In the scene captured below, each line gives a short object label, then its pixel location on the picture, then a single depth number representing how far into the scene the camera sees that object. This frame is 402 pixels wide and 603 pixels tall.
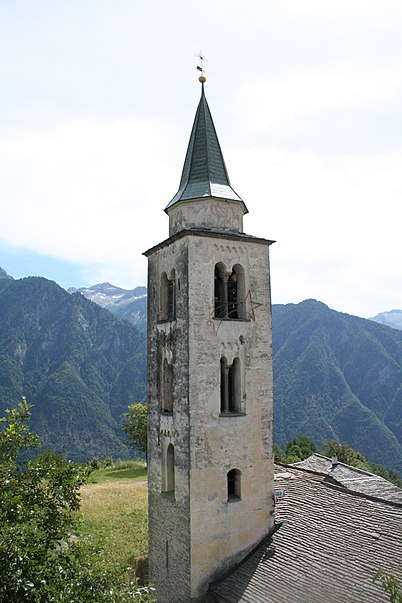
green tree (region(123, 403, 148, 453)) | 51.19
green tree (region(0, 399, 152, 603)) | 8.11
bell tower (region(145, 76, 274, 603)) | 14.11
